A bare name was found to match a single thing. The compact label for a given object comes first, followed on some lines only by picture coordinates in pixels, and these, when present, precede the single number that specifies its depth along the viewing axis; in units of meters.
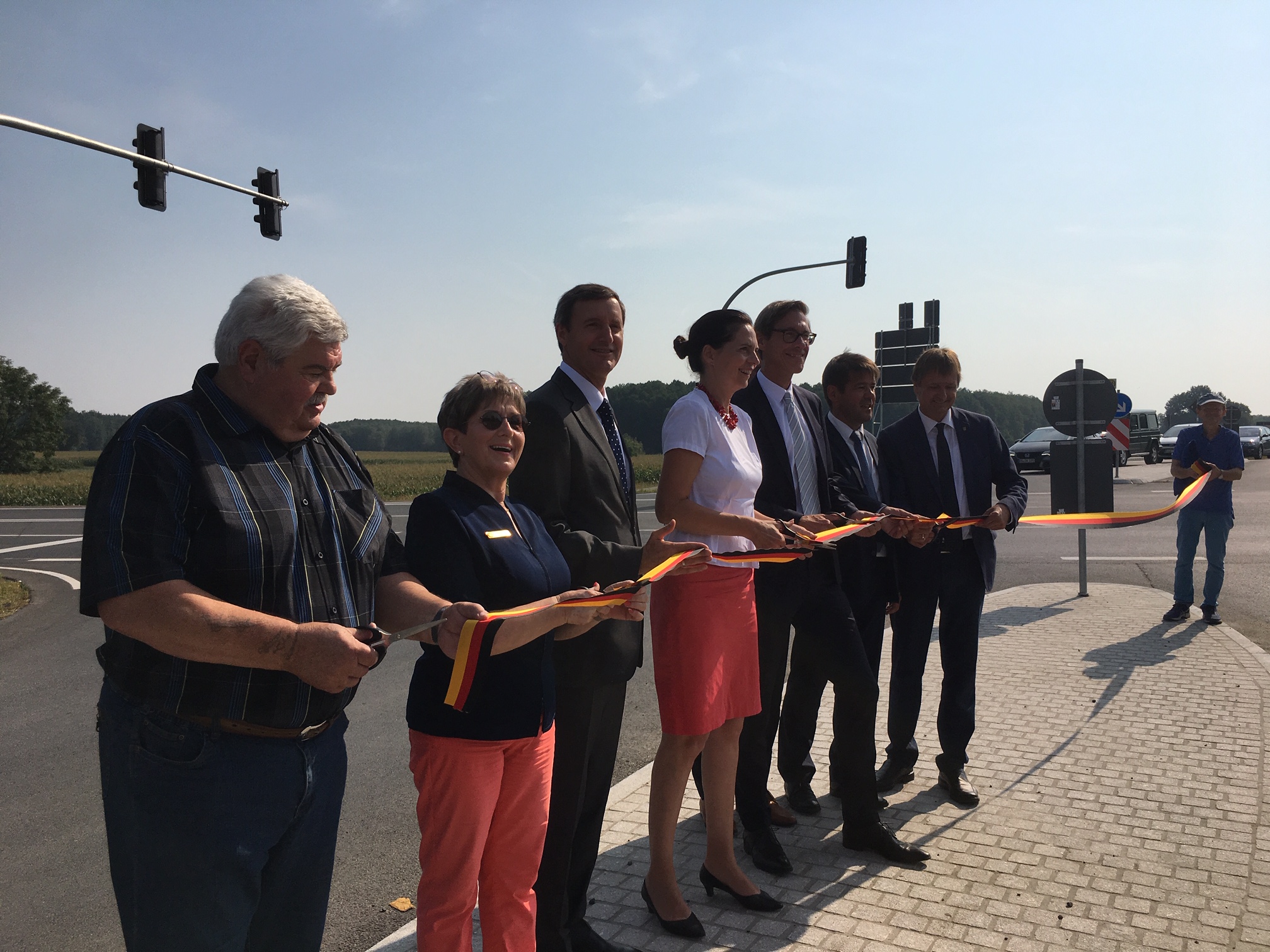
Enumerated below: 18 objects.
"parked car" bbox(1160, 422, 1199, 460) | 47.97
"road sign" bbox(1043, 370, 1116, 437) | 10.54
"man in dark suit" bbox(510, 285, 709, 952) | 3.13
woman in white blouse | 3.56
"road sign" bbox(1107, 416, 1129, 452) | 26.42
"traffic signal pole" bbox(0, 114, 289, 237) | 11.85
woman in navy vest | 2.60
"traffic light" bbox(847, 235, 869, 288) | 24.38
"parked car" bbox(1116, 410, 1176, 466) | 44.88
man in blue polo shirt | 9.45
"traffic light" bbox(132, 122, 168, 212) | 14.48
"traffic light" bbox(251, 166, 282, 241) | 17.36
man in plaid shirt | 1.87
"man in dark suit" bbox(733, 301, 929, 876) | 4.11
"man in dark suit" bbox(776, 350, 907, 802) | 4.83
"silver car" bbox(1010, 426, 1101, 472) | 37.75
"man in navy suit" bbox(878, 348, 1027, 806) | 4.98
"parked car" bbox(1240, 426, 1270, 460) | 52.44
